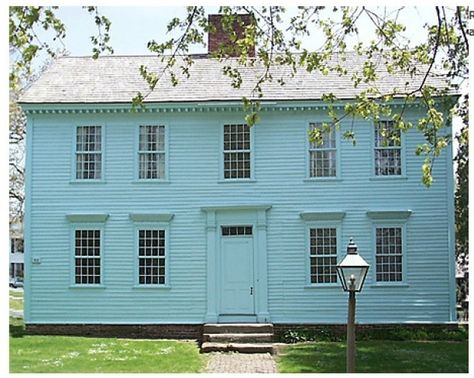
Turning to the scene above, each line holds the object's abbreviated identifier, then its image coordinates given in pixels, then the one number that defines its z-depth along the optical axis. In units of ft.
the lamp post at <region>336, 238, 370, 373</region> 26.55
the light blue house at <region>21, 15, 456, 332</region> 52.54
